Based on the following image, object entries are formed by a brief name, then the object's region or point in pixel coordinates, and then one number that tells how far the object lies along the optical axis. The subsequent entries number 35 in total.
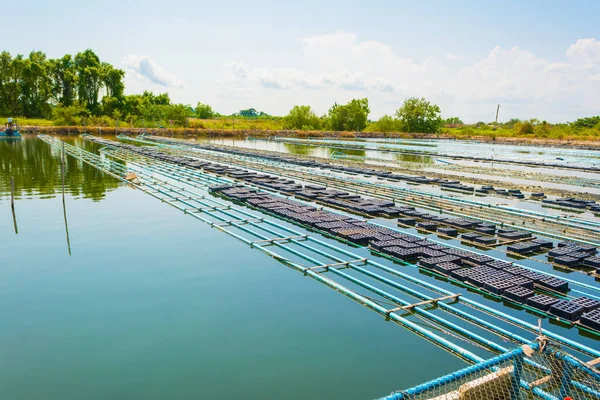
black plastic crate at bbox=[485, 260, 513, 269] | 6.86
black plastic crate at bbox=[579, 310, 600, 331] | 5.14
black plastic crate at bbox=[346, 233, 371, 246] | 8.43
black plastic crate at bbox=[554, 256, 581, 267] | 7.42
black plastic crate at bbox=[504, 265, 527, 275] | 6.62
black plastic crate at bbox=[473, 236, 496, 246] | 8.52
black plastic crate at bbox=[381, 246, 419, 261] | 7.48
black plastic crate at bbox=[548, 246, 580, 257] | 7.75
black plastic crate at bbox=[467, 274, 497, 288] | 6.25
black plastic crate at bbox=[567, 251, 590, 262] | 7.51
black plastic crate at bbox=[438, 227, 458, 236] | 9.16
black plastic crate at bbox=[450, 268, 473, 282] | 6.51
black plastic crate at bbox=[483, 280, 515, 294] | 6.02
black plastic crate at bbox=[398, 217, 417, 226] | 10.02
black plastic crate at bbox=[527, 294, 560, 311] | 5.61
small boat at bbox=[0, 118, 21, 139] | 33.22
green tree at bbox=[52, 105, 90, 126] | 47.78
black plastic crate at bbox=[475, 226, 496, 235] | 9.28
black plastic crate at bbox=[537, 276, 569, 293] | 6.24
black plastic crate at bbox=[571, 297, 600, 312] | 5.51
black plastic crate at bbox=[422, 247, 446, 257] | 7.39
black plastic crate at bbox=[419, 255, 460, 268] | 7.04
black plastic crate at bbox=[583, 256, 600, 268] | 7.30
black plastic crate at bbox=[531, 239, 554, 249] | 8.38
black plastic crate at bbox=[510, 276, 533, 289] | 6.21
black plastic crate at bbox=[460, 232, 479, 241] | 8.79
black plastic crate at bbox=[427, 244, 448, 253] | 7.71
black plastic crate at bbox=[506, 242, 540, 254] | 8.05
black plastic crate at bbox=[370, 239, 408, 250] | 7.97
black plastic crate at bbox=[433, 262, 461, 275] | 6.80
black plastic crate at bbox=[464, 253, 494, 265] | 7.10
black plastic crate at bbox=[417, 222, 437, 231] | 9.56
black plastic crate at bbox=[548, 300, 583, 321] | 5.34
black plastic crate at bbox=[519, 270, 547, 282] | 6.43
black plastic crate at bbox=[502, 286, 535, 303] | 5.83
